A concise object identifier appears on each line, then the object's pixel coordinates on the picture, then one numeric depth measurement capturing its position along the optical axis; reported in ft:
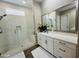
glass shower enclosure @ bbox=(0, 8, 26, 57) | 8.17
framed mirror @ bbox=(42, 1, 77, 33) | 5.98
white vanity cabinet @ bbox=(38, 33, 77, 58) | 4.38
